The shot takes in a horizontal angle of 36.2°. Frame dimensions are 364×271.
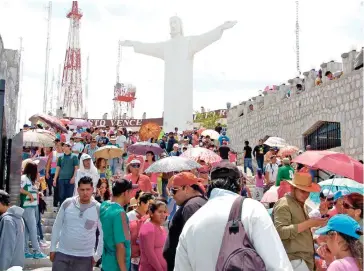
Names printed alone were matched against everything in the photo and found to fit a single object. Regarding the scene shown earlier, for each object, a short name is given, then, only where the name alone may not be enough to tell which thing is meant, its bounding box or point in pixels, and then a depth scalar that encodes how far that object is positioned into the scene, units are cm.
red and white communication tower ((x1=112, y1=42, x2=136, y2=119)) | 5572
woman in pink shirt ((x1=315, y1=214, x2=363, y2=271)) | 321
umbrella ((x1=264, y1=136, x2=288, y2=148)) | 1670
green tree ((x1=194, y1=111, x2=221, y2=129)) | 4344
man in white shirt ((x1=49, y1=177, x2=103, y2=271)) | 523
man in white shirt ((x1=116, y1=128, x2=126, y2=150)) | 1859
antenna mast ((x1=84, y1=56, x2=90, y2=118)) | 4746
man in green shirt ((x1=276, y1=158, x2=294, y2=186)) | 1058
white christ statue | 2894
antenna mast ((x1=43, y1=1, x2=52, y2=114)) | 3891
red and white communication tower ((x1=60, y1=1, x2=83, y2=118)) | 4400
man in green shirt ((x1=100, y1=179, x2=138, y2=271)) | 502
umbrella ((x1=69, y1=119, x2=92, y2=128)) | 2608
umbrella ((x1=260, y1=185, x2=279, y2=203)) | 823
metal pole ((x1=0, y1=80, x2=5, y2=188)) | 509
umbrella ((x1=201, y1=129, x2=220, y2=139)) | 2116
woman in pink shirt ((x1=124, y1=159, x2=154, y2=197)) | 848
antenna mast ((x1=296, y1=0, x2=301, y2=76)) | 2987
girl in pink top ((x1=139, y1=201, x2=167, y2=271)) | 515
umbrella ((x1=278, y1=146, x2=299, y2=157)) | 1437
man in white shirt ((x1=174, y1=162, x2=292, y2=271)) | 276
